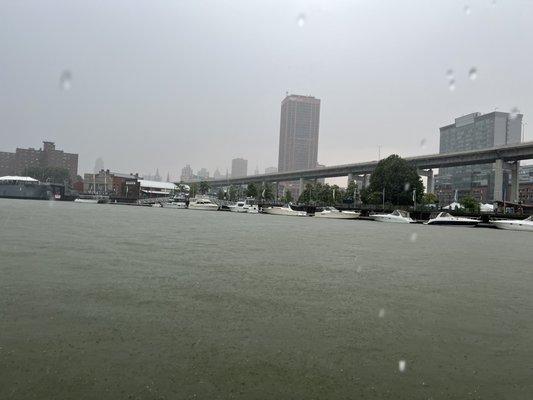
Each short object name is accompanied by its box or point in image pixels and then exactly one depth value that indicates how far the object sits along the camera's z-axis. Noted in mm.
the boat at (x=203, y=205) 110500
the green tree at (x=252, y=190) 171038
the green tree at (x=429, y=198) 124356
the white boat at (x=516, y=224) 53906
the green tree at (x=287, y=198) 174175
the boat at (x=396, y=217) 69125
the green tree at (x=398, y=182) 98062
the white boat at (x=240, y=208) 99250
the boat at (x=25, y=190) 152500
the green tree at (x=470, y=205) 89275
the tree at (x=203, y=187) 187500
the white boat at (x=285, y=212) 90375
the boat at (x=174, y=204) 118481
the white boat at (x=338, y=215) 79812
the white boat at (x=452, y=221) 62031
